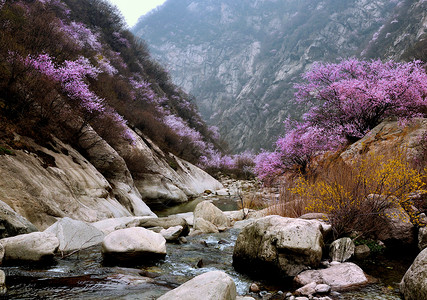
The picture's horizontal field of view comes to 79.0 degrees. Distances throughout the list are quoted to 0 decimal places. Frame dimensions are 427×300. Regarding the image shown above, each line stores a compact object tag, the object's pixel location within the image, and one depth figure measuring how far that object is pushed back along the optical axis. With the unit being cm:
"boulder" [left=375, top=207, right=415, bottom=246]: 491
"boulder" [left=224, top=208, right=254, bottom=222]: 1002
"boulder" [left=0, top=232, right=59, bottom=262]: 357
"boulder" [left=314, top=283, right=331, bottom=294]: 326
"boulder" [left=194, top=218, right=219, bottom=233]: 732
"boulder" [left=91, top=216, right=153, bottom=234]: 658
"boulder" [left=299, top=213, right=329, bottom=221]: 529
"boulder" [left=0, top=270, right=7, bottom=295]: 257
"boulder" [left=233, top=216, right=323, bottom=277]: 392
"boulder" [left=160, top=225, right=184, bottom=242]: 603
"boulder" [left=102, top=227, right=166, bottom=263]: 421
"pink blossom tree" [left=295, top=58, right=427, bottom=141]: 992
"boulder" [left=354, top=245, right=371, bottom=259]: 453
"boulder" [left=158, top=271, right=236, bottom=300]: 239
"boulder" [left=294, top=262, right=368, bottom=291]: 352
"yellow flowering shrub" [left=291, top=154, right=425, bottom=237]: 484
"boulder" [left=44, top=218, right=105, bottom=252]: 459
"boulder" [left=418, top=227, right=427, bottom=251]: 468
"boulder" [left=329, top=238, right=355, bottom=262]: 428
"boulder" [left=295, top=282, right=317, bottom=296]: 326
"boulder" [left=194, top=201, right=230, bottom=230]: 832
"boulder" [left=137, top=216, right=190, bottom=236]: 693
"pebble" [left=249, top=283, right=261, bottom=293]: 352
